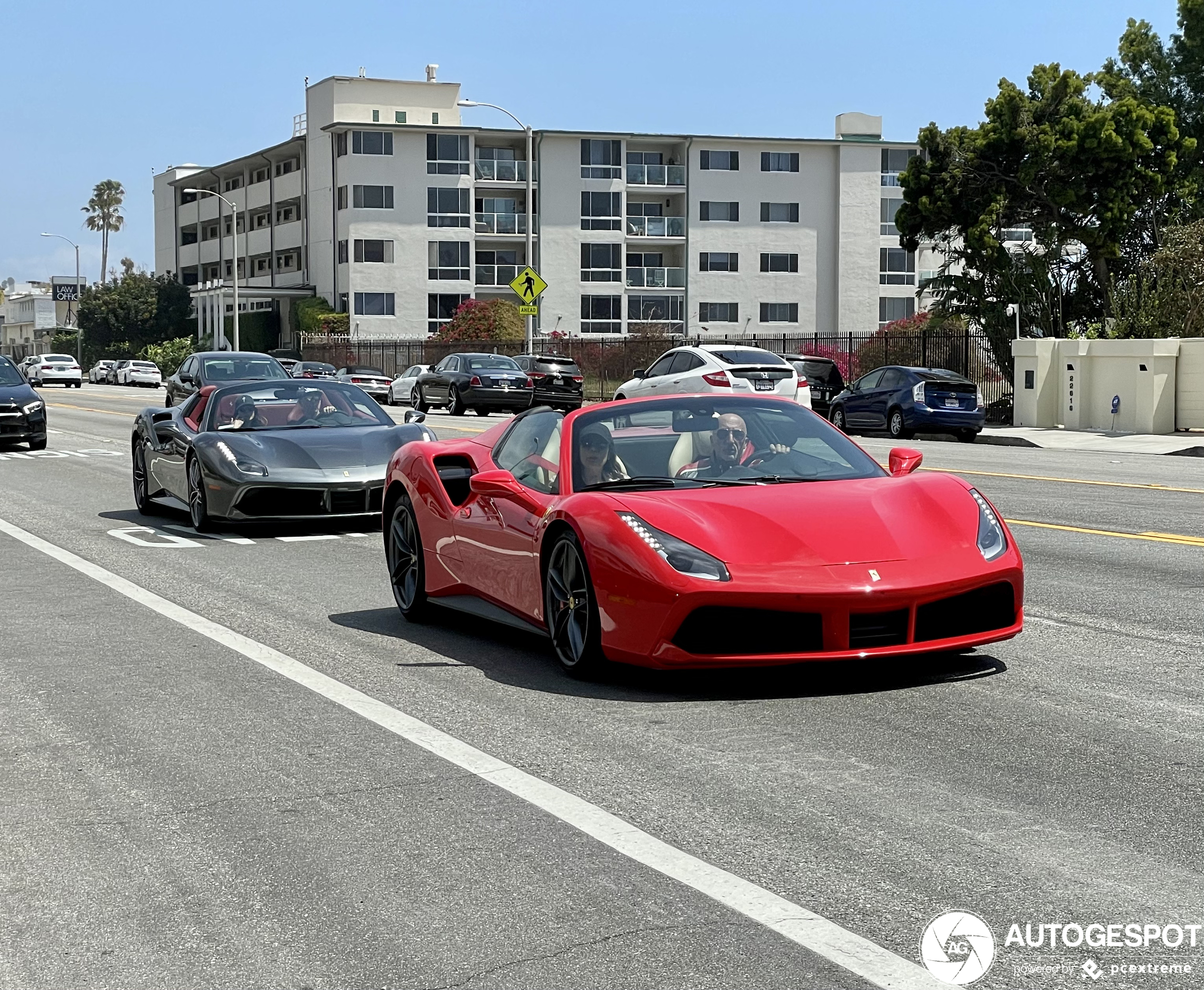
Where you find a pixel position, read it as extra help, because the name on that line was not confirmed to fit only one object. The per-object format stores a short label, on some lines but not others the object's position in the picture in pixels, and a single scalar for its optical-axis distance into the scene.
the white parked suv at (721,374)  29.39
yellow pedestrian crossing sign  46.97
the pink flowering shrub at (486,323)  73.00
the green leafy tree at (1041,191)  39.81
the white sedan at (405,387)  50.03
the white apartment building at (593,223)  84.38
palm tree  160.25
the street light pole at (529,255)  49.03
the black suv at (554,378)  45.94
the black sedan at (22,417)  26.53
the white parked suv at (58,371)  74.81
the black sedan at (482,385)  43.66
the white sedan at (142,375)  79.12
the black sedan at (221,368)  29.22
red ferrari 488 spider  6.91
